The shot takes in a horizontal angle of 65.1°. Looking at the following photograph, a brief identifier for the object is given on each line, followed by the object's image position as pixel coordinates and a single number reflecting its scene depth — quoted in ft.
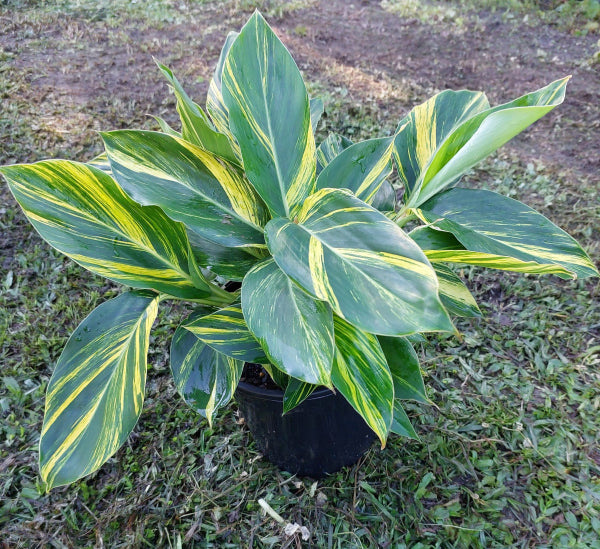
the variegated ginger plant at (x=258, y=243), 1.95
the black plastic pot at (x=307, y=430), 2.95
